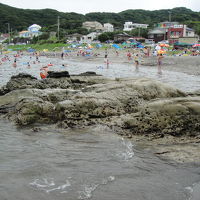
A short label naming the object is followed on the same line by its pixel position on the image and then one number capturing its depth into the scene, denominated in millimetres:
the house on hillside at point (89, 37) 85500
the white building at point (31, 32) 113062
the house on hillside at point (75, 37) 86962
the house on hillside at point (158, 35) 70062
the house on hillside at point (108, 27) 109700
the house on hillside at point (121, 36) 73750
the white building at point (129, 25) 107850
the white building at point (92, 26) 107438
